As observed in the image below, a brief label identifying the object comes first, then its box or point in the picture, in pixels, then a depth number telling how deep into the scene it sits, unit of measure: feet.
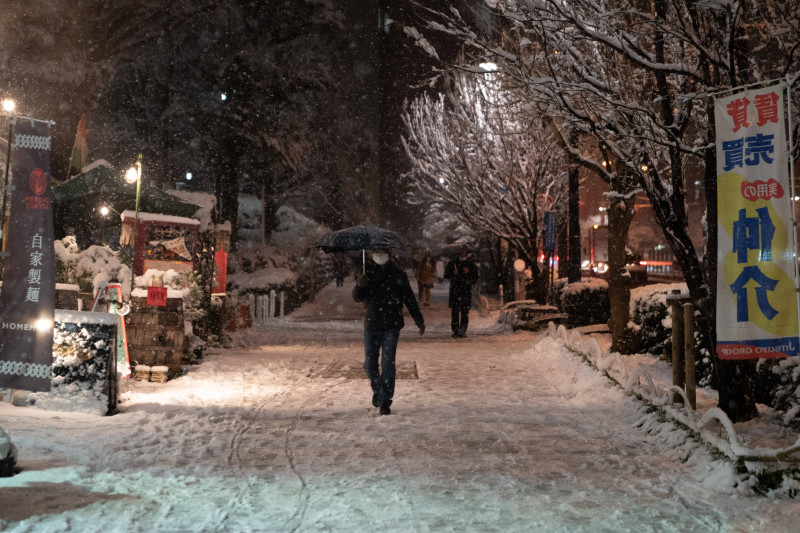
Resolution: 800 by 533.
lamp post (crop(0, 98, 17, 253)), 18.91
